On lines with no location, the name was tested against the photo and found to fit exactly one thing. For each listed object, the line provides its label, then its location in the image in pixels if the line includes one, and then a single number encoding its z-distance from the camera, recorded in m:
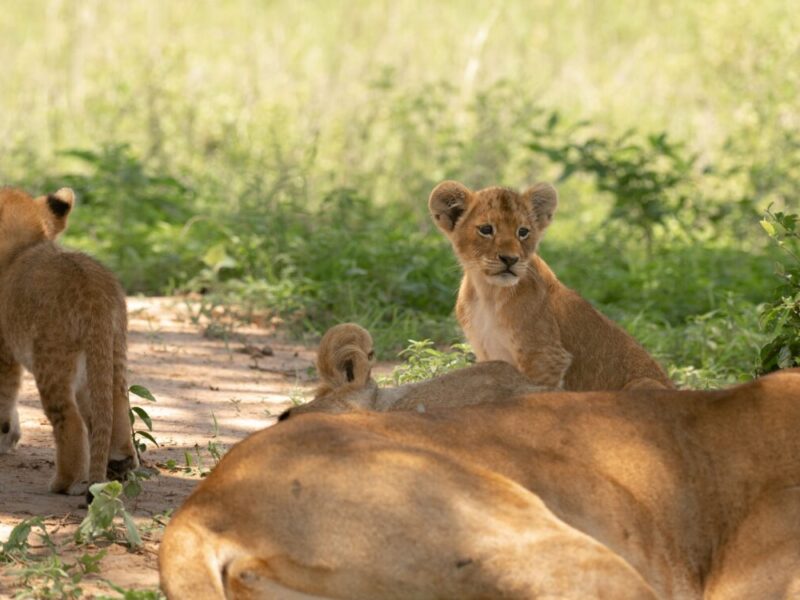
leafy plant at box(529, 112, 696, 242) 21.05
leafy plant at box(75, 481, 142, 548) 8.62
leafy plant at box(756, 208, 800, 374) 11.12
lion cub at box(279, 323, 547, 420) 9.30
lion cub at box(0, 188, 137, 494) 10.46
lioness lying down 6.95
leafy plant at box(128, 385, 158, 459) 11.02
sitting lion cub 12.45
